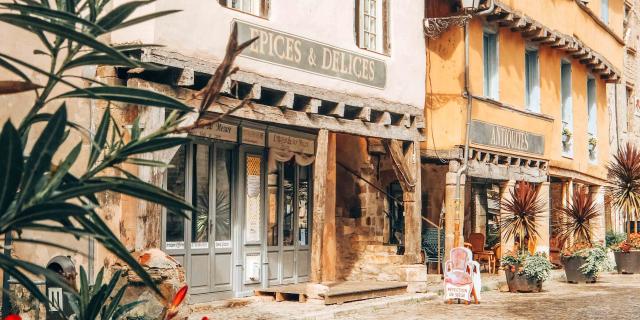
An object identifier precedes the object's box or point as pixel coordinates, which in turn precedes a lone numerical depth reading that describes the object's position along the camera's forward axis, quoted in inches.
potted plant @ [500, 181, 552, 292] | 639.8
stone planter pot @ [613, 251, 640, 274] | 882.8
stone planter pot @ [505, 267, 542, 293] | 644.7
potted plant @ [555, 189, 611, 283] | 736.3
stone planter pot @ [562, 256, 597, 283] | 741.9
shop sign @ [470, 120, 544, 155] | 699.4
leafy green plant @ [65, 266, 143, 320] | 115.0
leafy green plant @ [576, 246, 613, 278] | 733.9
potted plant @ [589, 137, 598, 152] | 970.7
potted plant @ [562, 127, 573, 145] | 890.1
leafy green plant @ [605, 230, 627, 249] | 986.7
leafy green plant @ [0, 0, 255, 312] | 79.0
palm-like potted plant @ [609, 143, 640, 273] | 879.1
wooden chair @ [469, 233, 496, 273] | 768.3
